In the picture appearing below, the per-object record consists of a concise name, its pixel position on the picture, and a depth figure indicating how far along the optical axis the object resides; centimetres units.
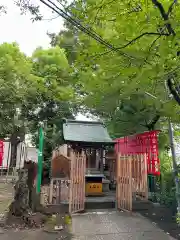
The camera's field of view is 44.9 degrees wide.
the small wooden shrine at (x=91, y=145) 899
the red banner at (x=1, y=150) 1273
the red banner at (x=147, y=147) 690
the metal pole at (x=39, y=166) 637
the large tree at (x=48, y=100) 1388
